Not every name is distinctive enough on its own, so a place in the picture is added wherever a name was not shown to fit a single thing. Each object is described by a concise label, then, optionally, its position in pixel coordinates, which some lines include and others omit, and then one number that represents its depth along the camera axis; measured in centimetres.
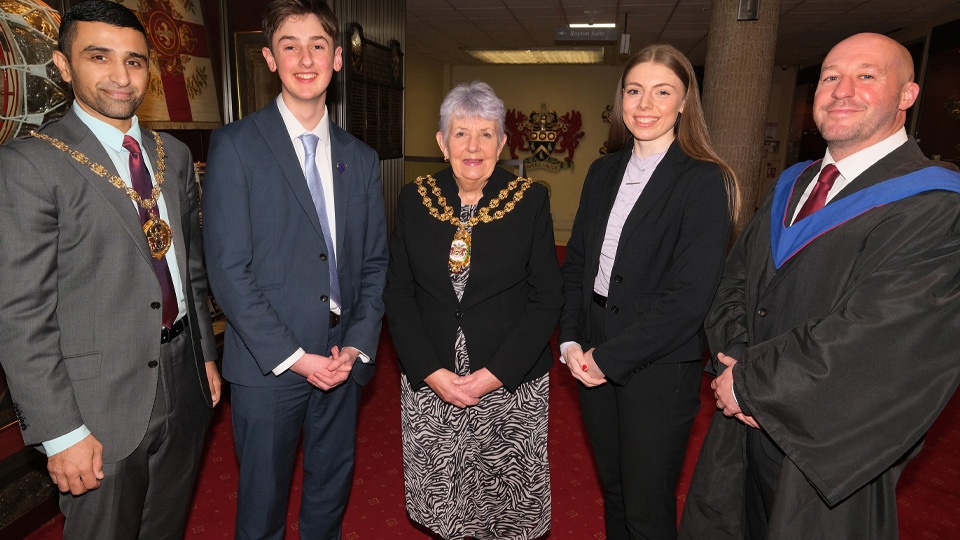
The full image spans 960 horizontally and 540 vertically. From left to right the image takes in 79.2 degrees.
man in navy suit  183
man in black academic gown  146
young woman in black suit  183
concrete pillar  397
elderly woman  202
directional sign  763
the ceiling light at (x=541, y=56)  1096
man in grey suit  145
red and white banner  339
